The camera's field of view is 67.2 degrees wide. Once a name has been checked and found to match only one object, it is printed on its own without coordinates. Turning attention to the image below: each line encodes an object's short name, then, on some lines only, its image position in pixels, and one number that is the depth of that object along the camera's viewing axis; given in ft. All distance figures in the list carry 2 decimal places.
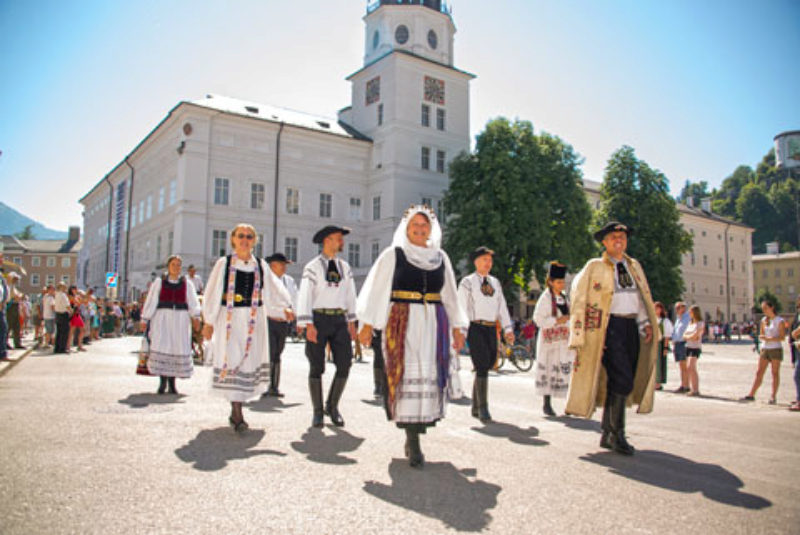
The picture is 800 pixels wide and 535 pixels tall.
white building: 151.33
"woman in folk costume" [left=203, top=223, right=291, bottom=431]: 21.50
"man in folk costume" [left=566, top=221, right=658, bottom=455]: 19.71
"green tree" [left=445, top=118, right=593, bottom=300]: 131.54
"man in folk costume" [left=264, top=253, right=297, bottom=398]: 31.86
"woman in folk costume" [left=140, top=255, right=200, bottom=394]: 31.27
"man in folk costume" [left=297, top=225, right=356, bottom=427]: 23.36
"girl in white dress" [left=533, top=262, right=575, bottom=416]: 28.35
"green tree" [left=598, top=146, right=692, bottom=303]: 153.58
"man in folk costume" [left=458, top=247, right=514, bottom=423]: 26.21
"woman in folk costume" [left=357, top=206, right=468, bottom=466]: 16.90
